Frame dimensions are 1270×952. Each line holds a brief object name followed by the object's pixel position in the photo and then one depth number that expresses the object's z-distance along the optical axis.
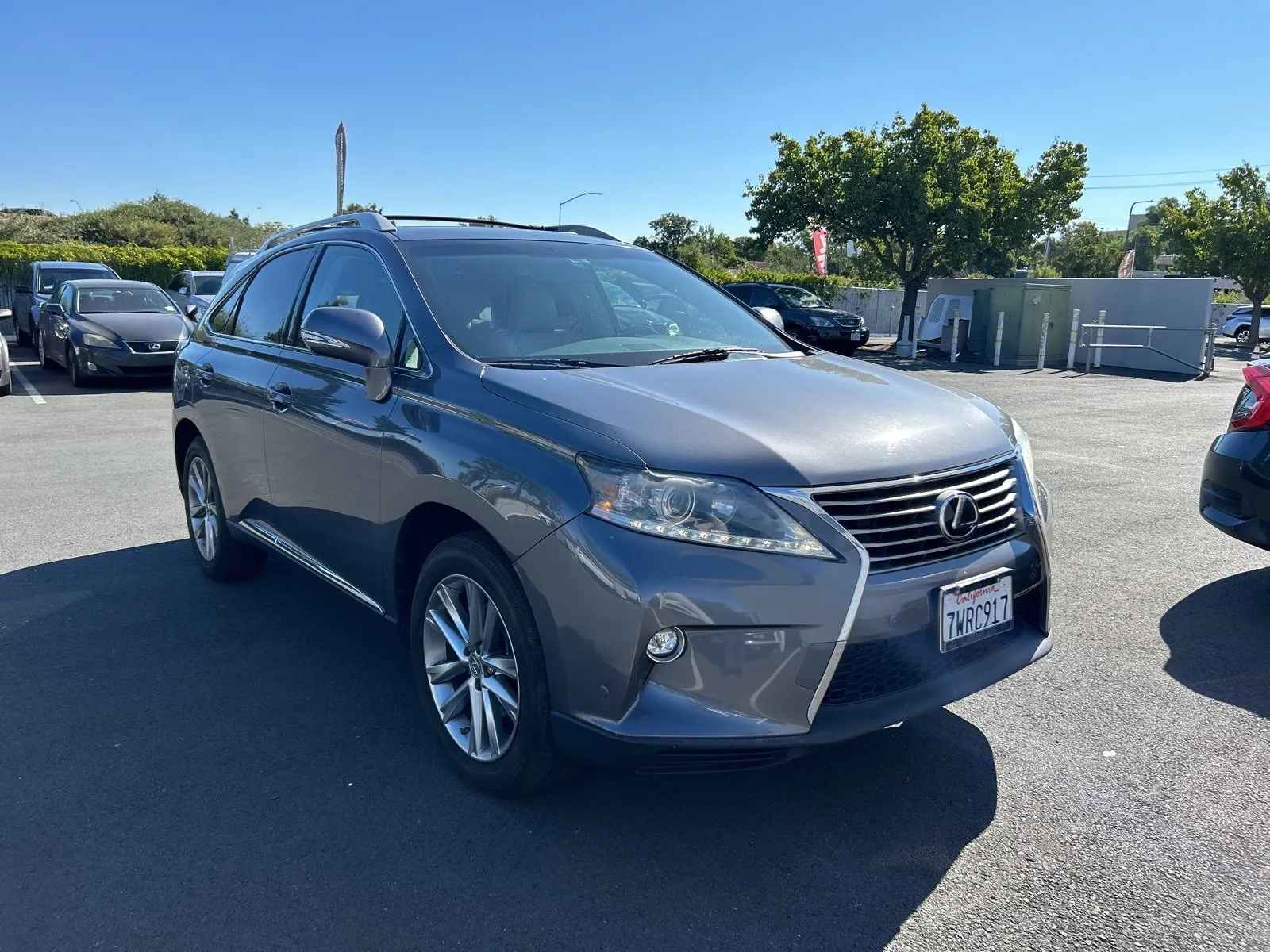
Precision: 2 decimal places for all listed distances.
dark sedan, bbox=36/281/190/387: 13.62
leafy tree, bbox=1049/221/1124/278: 70.12
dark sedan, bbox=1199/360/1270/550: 4.62
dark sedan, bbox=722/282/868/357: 22.98
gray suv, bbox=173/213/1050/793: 2.55
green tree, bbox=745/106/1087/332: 26.88
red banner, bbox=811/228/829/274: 34.39
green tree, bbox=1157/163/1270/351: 31.34
